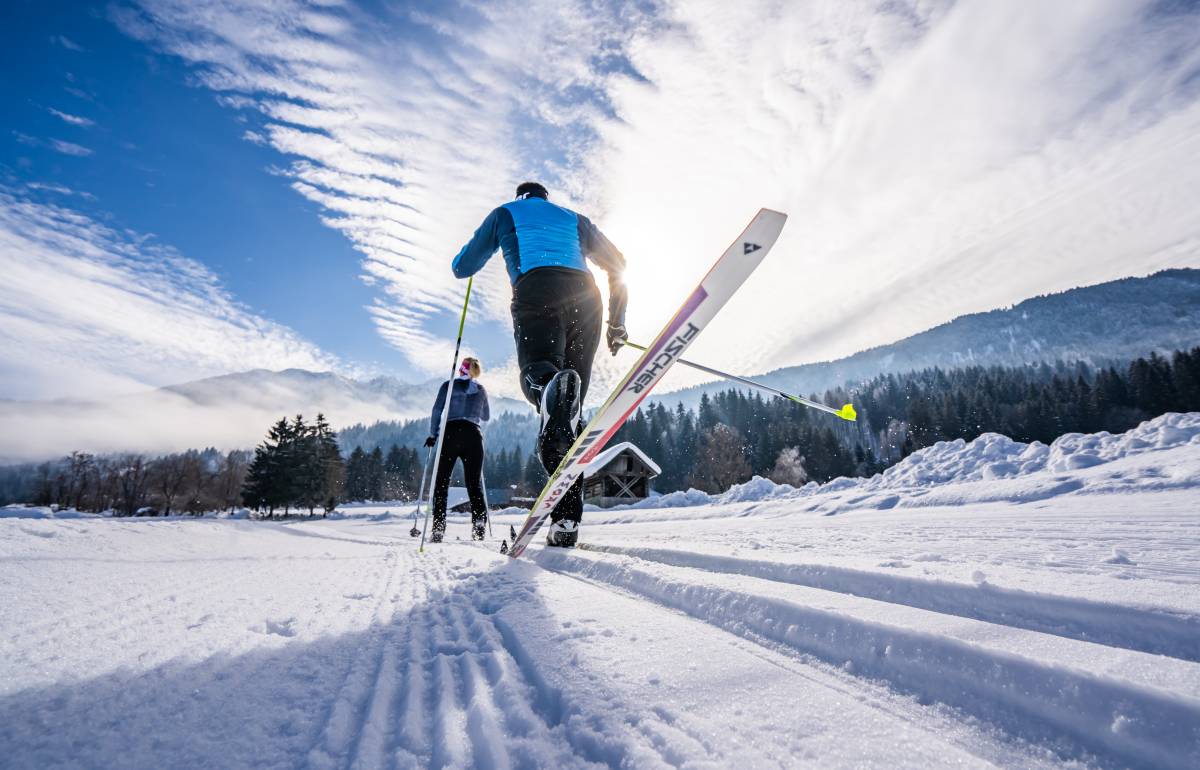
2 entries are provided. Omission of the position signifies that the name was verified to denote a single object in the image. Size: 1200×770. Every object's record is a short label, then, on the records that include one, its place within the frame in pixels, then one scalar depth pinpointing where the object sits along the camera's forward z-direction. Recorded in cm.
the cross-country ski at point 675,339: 269
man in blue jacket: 327
